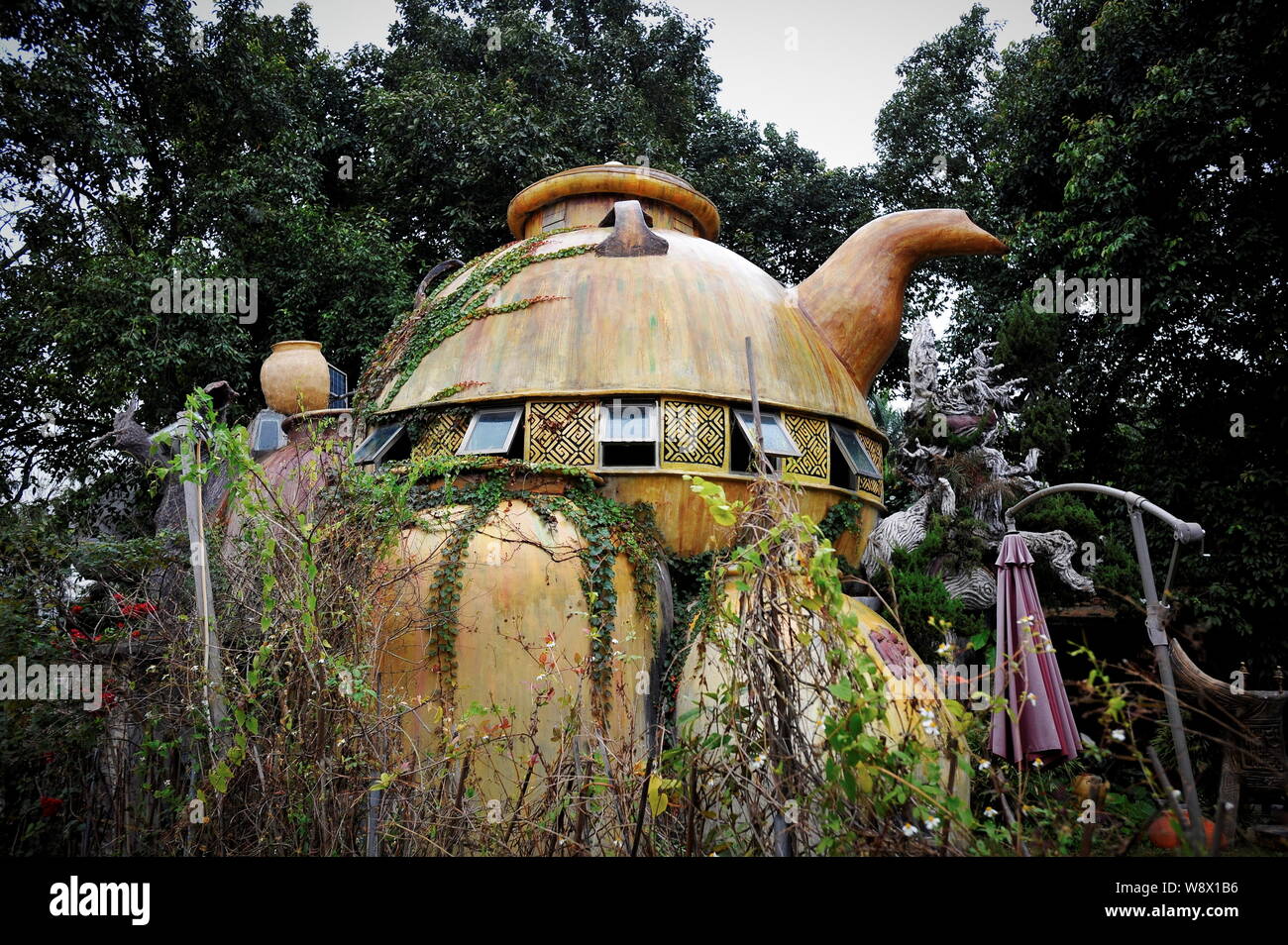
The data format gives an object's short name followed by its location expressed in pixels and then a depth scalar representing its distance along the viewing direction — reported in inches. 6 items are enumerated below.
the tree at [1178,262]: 480.1
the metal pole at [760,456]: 154.8
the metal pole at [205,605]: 187.0
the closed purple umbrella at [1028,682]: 258.4
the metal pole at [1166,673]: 110.7
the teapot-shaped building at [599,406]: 286.8
